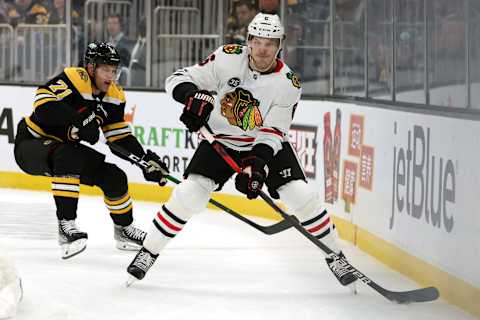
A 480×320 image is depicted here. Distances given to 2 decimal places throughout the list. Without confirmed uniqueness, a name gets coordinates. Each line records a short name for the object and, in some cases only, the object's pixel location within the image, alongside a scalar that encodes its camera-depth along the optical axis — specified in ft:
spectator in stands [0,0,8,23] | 63.31
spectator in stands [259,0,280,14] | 53.00
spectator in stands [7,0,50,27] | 62.18
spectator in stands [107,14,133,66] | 59.35
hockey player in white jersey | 31.14
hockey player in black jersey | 36.32
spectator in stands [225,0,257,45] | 55.11
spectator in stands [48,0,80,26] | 60.85
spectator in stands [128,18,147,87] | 58.70
